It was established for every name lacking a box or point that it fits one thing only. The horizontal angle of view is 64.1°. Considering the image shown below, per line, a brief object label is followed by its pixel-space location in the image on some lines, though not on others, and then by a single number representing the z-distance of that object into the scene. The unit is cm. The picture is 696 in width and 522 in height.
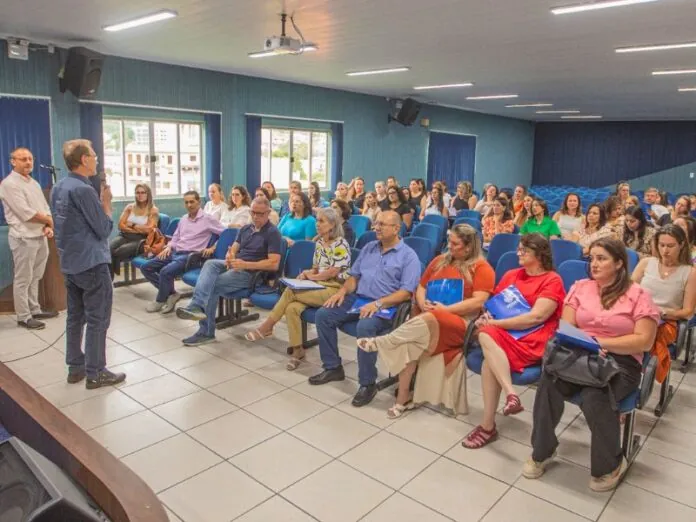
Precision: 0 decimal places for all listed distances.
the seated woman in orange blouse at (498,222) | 637
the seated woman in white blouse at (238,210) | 629
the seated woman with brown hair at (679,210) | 617
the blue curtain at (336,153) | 1048
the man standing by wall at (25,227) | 474
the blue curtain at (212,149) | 843
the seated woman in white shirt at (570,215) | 620
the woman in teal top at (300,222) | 546
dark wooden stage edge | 120
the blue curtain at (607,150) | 1661
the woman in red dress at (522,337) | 300
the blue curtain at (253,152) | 880
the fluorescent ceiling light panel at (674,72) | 744
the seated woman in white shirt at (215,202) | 685
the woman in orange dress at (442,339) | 325
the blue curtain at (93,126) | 691
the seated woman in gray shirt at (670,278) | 339
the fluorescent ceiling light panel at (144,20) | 491
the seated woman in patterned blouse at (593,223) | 533
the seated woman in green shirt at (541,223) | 583
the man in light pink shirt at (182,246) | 544
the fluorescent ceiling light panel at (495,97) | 1074
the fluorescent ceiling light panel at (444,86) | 919
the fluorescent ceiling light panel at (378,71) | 775
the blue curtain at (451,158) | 1314
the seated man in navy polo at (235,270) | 453
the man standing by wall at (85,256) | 338
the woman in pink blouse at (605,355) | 263
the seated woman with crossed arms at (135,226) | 602
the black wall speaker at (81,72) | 627
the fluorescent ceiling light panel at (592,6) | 414
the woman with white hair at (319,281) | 405
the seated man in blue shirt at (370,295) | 358
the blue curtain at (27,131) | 623
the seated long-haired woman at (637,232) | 480
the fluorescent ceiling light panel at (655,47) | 576
